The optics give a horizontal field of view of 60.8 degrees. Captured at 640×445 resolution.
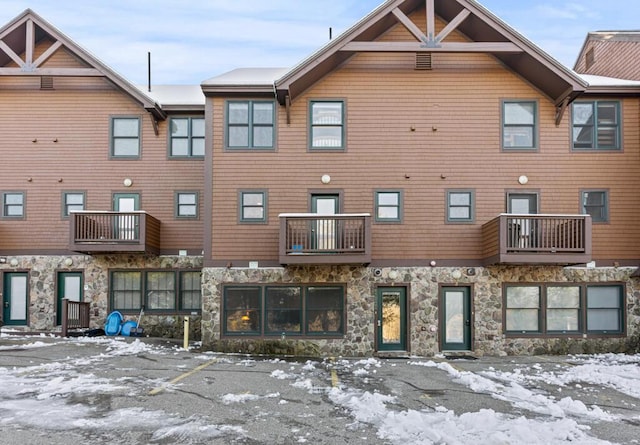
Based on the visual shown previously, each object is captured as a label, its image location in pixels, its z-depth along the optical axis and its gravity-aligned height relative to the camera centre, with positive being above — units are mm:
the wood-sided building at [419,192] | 15695 +1397
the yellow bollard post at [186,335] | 15789 -2824
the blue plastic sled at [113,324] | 18203 -2884
